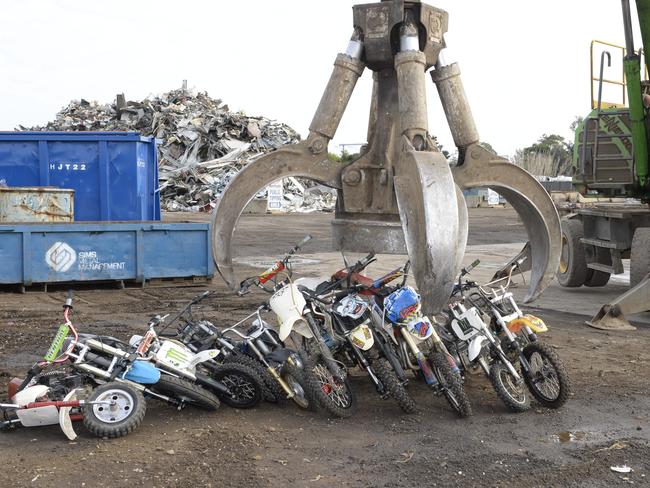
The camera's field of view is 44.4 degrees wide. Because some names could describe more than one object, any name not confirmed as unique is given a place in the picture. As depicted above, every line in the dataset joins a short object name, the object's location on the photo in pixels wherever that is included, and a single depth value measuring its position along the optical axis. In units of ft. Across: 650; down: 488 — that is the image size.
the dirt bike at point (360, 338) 19.36
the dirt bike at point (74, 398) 17.35
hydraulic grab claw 18.40
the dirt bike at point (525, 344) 19.93
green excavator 33.06
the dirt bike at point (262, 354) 19.67
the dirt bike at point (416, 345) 19.29
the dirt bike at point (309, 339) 19.03
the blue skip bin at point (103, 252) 39.04
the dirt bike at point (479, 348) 19.80
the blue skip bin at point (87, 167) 48.19
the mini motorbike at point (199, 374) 18.78
